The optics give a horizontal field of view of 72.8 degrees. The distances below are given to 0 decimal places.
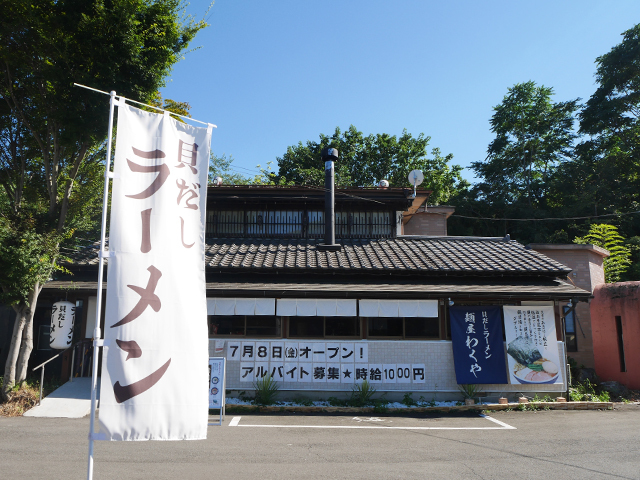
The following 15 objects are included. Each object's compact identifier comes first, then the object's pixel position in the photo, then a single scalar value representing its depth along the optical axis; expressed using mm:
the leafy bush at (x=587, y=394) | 12258
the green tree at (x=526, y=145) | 34531
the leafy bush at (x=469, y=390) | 12000
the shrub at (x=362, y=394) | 11742
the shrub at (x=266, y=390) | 11609
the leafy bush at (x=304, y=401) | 11641
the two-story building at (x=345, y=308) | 12117
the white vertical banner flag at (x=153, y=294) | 4129
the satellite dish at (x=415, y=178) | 18125
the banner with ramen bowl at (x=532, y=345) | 12086
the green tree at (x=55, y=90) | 10320
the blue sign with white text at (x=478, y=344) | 12023
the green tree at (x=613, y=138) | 29281
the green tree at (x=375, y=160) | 34188
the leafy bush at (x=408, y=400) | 11781
